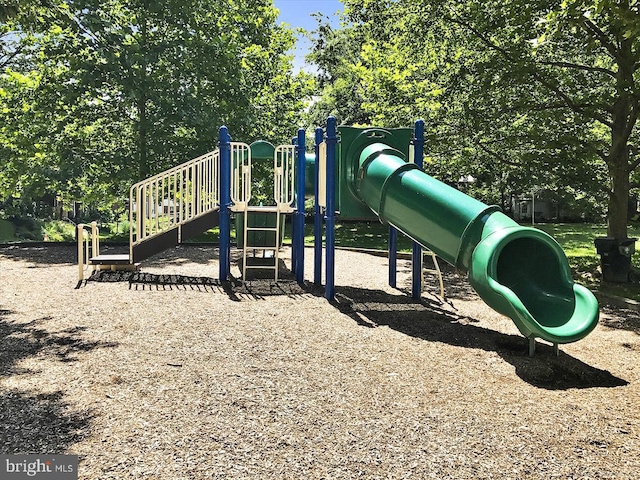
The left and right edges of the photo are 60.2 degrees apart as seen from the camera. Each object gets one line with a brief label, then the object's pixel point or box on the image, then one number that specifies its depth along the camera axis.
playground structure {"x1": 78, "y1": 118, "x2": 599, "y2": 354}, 5.64
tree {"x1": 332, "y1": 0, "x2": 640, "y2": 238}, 10.80
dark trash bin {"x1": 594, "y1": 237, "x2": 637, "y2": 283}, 10.73
